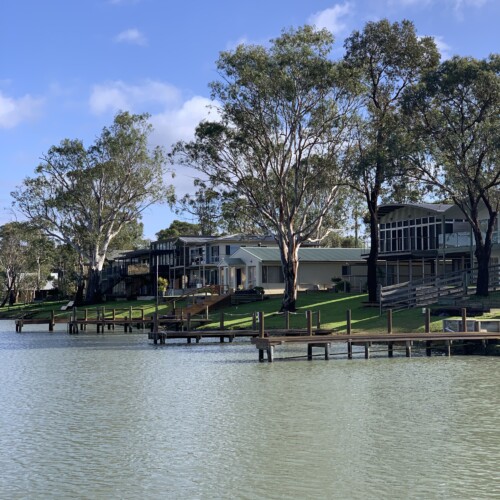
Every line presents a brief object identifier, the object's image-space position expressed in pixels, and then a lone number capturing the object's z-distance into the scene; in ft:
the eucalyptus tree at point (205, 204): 198.39
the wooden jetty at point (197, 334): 150.10
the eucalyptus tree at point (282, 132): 175.22
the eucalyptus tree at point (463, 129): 156.97
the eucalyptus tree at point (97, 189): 276.41
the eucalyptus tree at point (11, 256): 390.83
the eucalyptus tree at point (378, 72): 179.63
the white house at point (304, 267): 259.19
